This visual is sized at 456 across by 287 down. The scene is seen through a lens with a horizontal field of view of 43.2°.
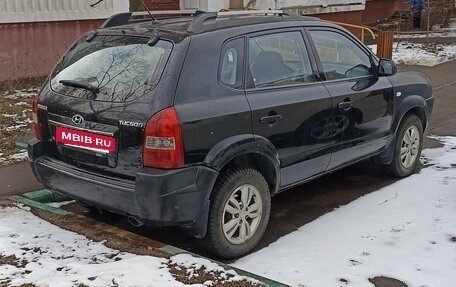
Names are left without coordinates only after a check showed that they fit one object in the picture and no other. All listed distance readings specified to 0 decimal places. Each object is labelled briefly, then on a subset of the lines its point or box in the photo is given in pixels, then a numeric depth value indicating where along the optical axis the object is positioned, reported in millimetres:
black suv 3781
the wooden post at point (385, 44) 11758
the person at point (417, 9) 18812
